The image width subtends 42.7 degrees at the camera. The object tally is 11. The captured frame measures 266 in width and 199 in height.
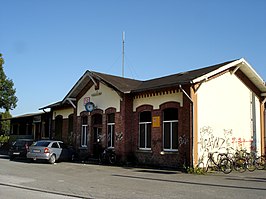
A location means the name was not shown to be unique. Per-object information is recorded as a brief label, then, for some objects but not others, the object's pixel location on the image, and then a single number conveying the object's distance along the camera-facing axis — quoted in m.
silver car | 21.17
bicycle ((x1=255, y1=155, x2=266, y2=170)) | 19.43
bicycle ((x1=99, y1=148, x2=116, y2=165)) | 21.27
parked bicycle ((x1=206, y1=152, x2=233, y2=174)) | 17.56
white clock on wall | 24.23
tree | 47.90
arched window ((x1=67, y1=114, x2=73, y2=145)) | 26.99
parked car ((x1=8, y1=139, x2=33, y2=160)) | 23.89
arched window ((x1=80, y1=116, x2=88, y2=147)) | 25.27
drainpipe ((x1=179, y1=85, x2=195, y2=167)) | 17.19
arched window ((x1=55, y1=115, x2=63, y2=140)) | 29.32
